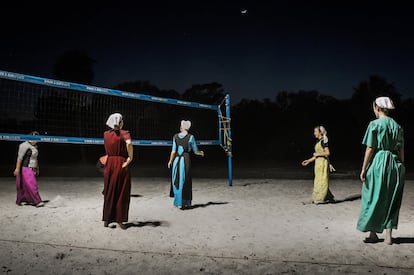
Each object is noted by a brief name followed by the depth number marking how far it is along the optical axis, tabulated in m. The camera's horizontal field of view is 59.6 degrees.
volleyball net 6.70
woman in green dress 4.62
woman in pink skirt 7.72
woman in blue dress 7.44
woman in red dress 5.64
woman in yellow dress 7.93
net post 11.34
